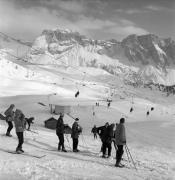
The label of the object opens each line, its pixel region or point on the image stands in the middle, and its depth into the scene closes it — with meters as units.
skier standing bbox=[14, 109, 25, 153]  16.19
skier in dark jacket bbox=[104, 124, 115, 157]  18.86
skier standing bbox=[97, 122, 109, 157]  18.97
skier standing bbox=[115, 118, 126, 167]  15.48
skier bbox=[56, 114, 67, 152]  19.14
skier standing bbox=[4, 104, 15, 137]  21.69
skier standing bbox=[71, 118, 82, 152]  20.05
